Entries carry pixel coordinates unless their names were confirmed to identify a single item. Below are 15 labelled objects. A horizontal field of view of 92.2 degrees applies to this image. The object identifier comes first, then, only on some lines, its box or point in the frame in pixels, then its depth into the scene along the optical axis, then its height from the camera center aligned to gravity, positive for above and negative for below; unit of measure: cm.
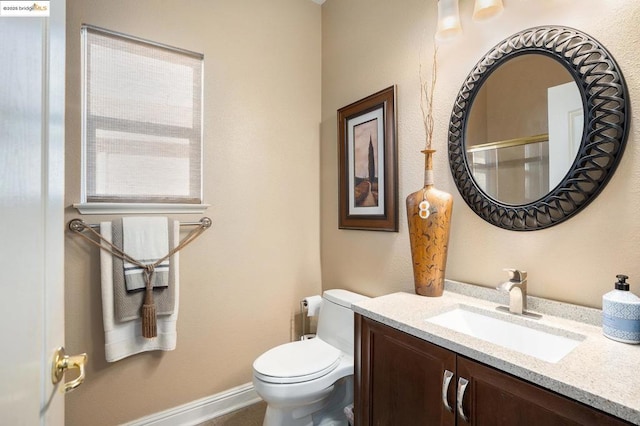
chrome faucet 114 -28
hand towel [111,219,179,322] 159 -42
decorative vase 135 -8
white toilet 146 -78
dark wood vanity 73 -51
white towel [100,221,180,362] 156 -60
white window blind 160 +54
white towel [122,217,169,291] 162 -16
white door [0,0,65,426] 43 +1
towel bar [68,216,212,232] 153 -4
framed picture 176 +32
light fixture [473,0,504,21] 122 +82
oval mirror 101 +32
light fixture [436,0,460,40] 136 +87
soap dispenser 87 -29
